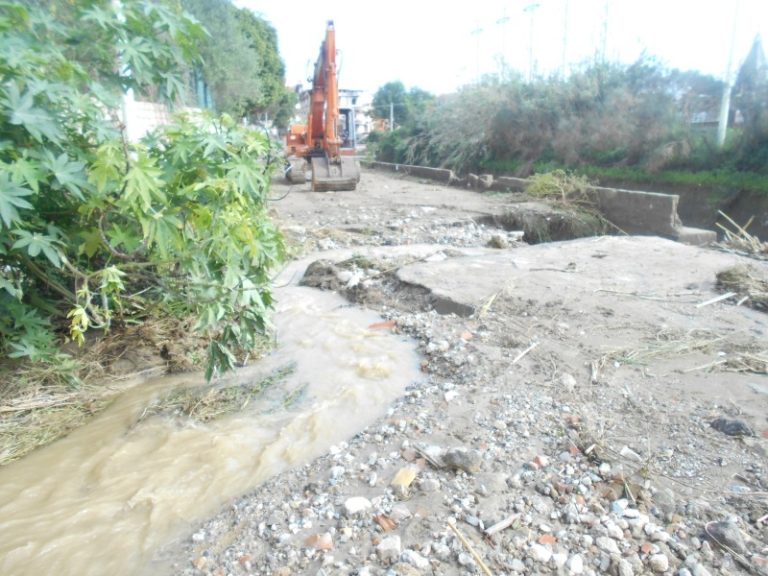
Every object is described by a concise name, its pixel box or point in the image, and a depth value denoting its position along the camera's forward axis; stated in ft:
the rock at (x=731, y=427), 9.62
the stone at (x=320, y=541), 7.43
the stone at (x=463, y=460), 8.79
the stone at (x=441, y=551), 7.05
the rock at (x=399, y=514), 7.84
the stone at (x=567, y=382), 11.80
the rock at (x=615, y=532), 7.27
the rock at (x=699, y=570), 6.65
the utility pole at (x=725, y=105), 38.50
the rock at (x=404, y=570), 6.77
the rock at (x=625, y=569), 6.69
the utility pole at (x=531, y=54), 62.72
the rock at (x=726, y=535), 6.93
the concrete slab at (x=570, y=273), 17.94
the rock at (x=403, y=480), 8.46
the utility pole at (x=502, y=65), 65.32
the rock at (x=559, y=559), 6.88
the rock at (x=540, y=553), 6.95
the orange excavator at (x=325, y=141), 43.06
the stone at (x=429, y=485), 8.44
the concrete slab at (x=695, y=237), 28.68
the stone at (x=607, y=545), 7.07
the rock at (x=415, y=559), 6.90
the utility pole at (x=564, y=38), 59.77
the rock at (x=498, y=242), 27.84
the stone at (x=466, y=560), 6.93
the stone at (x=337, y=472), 9.20
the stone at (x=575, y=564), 6.80
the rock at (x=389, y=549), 7.07
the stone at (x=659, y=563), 6.78
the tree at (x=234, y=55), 57.67
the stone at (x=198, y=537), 8.08
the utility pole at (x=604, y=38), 54.83
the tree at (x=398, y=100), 96.52
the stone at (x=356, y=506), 8.06
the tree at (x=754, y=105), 35.86
